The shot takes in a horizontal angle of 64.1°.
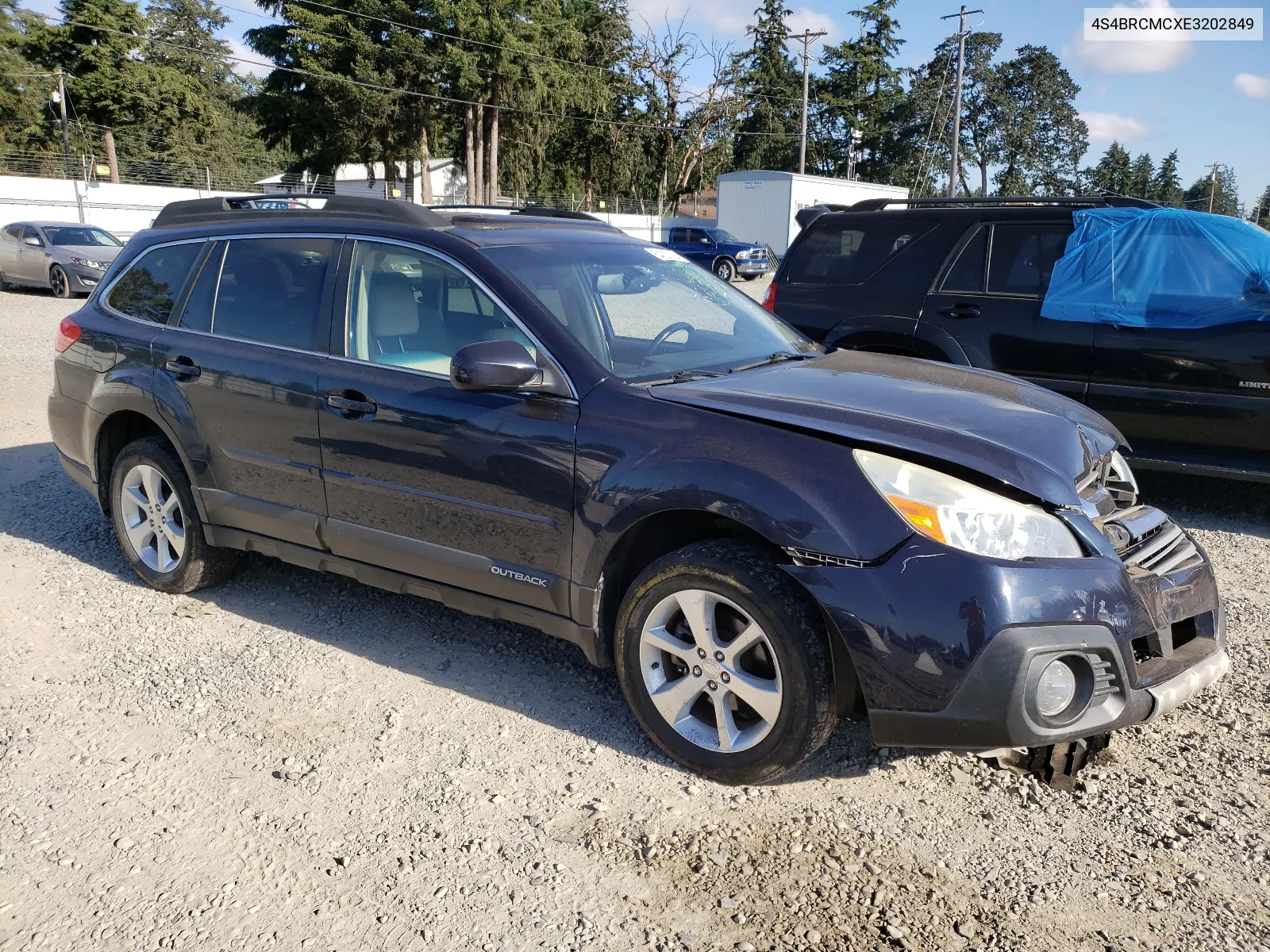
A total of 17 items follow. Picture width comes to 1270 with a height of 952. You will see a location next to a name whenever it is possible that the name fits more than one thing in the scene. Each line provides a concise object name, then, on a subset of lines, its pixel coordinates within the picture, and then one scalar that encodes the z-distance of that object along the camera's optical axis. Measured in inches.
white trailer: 1368.1
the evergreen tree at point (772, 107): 2775.6
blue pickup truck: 1175.6
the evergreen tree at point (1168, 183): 2992.1
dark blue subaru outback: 112.4
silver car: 775.7
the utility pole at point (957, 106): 1643.7
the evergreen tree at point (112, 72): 2138.3
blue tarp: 229.8
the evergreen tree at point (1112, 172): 3083.2
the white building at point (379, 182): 1781.5
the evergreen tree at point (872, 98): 2910.9
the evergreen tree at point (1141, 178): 2960.1
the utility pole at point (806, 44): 1894.7
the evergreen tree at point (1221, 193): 2716.3
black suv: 226.4
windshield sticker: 175.8
